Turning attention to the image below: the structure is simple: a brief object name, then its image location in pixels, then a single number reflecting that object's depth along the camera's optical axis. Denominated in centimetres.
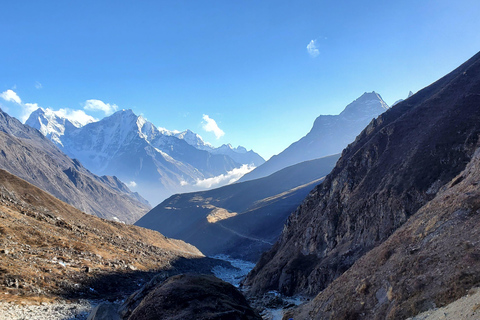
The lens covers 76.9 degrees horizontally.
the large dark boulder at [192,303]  2892
